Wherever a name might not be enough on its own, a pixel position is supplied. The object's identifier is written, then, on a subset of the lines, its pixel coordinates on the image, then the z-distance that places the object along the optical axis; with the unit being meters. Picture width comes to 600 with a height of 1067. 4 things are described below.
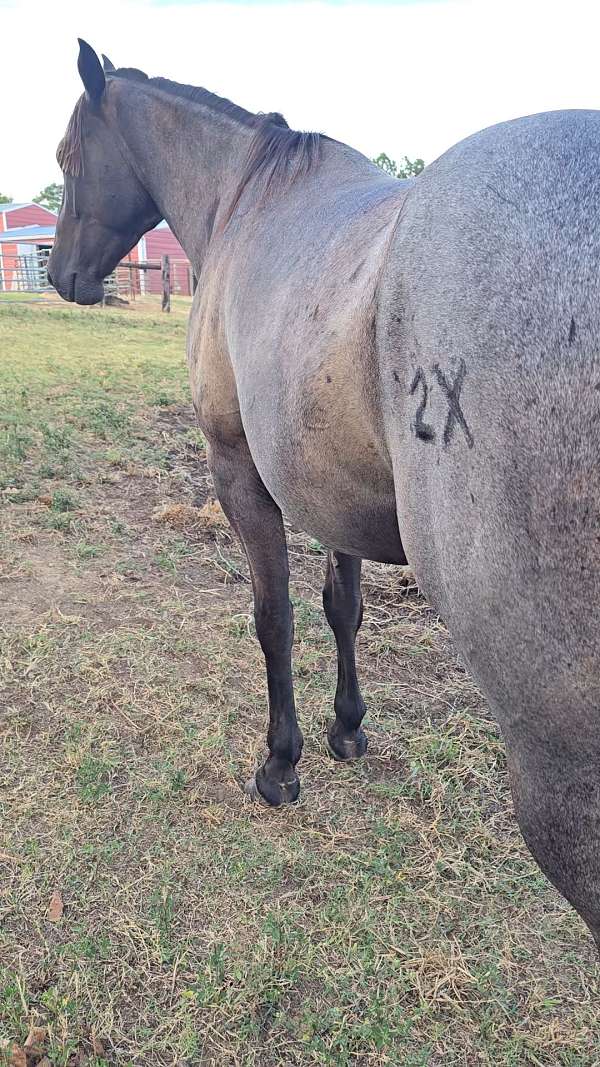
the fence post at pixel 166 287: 20.50
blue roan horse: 0.95
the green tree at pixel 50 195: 68.25
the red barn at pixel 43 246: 32.44
